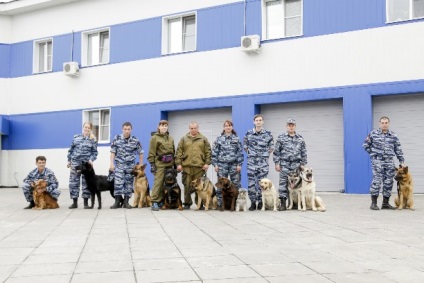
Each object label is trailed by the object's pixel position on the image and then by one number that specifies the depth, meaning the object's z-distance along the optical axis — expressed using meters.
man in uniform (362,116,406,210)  9.64
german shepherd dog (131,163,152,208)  10.58
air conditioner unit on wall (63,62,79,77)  18.59
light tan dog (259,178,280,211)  9.78
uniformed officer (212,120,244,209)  10.02
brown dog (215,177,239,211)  9.58
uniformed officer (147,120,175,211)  10.16
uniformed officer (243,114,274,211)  9.98
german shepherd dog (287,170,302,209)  9.64
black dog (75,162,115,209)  10.06
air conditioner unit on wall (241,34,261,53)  14.75
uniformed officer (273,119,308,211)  9.78
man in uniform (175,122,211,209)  10.10
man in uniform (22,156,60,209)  10.57
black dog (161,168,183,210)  10.04
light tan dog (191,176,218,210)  9.86
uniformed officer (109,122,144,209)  10.61
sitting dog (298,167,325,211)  9.53
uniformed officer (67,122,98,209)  10.59
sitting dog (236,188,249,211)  9.80
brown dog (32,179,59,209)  10.40
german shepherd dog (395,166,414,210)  9.49
